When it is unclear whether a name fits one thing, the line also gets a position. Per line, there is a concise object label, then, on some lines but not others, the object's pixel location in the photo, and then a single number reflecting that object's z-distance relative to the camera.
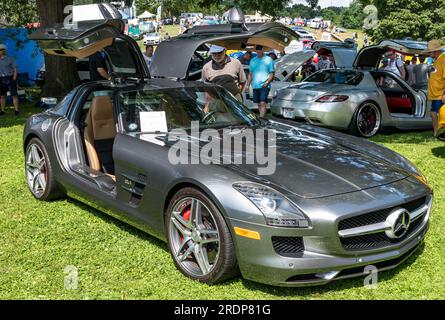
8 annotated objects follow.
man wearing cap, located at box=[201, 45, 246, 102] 7.74
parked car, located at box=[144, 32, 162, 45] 43.59
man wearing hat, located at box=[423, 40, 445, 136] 8.36
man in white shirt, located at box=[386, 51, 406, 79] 14.00
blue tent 17.47
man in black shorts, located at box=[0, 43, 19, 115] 12.21
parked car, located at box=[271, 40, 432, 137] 9.08
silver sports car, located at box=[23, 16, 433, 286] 3.29
